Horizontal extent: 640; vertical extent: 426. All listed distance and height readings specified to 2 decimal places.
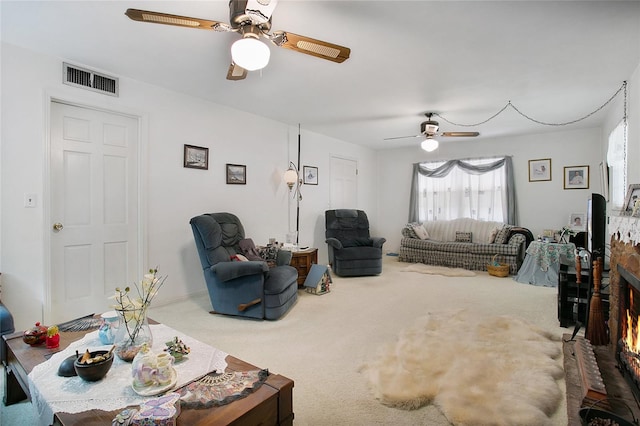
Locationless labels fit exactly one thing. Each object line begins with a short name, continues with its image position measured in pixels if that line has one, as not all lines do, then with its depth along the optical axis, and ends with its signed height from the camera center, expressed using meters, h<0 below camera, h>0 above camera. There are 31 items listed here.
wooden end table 4.15 -0.69
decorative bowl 1.32 -0.68
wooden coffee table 1.13 -0.75
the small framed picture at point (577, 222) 5.27 -0.17
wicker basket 5.02 -0.95
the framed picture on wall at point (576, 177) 5.33 +0.59
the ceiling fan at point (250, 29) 1.75 +1.06
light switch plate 2.64 +0.08
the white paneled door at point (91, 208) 2.88 +0.01
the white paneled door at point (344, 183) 6.19 +0.56
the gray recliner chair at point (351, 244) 5.01 -0.57
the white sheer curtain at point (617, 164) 3.33 +0.55
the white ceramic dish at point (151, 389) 1.26 -0.73
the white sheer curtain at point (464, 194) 6.14 +0.35
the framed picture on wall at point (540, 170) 5.66 +0.76
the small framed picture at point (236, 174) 4.25 +0.49
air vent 2.86 +1.23
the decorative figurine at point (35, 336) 1.68 -0.68
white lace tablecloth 1.21 -0.74
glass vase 1.53 -0.63
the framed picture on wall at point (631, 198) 2.19 +0.10
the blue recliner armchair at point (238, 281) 3.03 -0.70
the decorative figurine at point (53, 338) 1.67 -0.69
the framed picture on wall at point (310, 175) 5.48 +0.63
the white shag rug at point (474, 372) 1.71 -1.06
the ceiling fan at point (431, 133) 4.50 +1.12
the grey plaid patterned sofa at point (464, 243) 5.31 -0.59
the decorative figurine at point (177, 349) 1.54 -0.70
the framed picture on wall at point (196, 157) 3.77 +0.65
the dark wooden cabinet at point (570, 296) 2.88 -0.79
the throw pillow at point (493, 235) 5.58 -0.42
